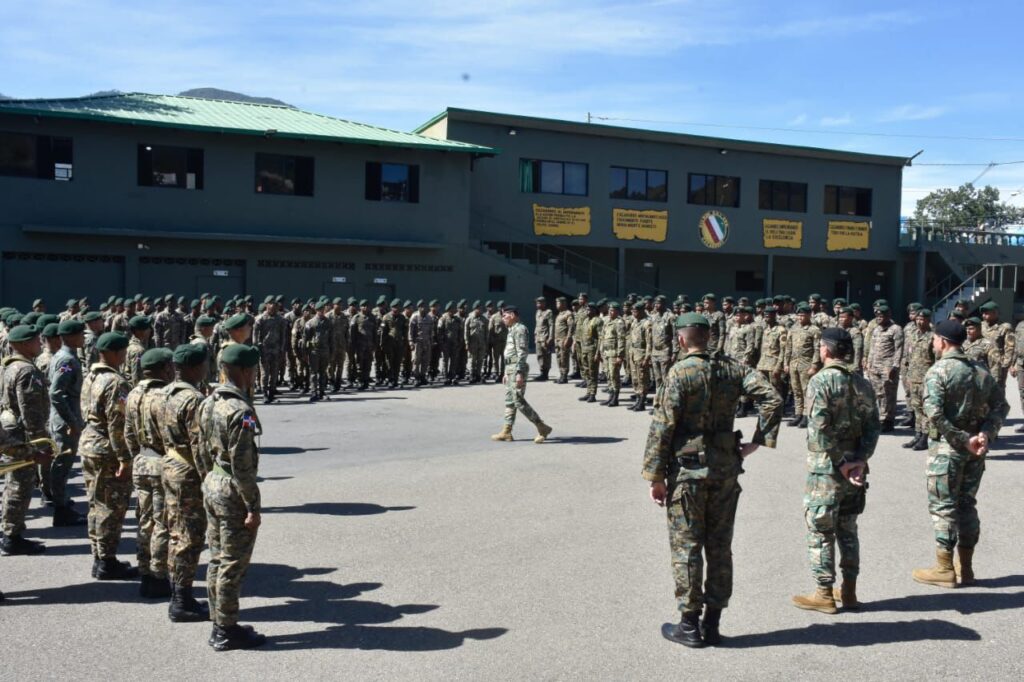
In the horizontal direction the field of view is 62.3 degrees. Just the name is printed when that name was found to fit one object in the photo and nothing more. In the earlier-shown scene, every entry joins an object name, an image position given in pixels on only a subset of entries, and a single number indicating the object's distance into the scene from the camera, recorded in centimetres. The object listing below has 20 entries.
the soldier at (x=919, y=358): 1273
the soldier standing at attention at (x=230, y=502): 506
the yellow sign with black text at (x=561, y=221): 3147
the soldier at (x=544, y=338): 2055
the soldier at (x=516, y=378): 1212
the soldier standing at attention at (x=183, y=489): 554
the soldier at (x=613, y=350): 1653
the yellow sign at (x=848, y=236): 3719
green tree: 6388
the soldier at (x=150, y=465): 579
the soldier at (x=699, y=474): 521
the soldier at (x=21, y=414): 698
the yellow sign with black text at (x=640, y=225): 3278
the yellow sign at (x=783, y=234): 3572
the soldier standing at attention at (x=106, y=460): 643
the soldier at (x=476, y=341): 2042
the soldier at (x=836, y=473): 572
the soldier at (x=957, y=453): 628
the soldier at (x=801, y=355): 1388
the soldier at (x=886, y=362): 1335
